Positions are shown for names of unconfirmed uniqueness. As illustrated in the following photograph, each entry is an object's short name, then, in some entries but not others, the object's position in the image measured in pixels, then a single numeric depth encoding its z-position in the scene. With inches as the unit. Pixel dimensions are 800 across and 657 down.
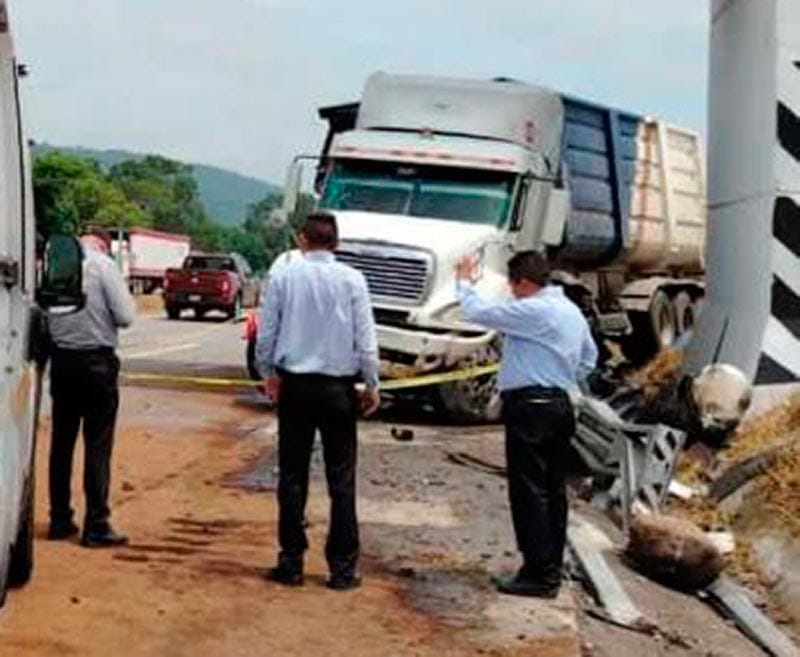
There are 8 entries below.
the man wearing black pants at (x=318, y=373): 303.6
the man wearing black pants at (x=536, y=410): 310.5
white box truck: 212.1
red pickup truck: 1706.4
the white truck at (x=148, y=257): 2598.4
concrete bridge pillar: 478.6
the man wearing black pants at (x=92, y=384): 326.3
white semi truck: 636.1
